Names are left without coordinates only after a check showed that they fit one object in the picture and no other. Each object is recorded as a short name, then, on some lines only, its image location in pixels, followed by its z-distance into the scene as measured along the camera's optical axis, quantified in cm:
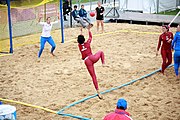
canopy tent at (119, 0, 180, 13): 2466
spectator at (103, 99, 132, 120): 571
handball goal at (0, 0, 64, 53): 1500
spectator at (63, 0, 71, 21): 2244
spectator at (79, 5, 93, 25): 2031
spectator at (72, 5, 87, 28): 2061
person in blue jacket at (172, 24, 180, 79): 1091
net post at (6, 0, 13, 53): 1490
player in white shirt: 1390
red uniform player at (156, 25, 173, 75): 1134
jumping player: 933
